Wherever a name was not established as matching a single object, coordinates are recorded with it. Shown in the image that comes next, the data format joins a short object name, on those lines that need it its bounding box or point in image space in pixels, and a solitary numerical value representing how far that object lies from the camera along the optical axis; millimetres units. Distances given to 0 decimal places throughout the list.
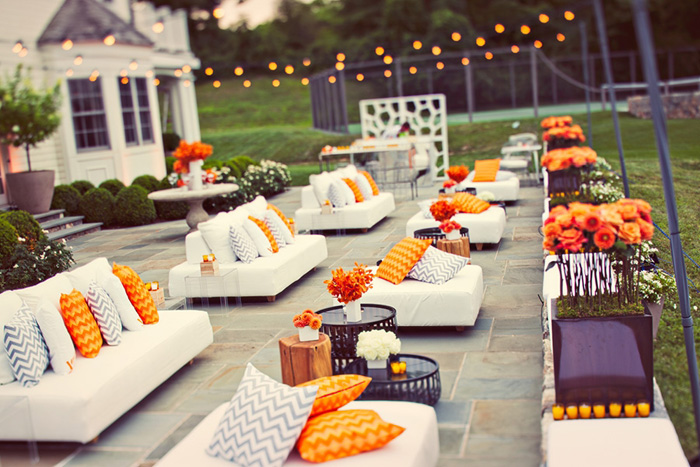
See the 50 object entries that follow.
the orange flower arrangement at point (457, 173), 12594
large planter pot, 15445
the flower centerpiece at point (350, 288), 6395
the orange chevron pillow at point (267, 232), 9438
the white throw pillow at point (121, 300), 6480
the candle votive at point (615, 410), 4762
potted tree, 15242
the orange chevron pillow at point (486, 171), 15445
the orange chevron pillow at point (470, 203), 11426
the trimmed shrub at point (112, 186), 16641
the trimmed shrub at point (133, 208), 15758
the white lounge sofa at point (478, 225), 10977
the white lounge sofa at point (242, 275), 8773
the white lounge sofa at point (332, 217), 12938
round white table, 13203
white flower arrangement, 5512
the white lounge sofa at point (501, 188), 15009
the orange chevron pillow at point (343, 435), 4066
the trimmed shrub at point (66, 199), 15914
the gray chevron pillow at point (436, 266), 7543
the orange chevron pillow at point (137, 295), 6746
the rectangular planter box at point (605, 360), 4883
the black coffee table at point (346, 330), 6383
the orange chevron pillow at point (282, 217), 10156
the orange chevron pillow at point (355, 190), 13617
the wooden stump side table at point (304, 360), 5758
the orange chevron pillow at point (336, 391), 4340
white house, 17469
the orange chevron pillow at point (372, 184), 14454
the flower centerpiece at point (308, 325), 5828
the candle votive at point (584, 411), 4801
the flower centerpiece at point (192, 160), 13125
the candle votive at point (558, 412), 4836
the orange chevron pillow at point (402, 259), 7652
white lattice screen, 20281
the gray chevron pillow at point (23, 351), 5383
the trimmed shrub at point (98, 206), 15891
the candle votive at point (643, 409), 4715
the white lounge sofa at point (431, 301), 7215
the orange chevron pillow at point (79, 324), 5852
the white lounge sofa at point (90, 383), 5234
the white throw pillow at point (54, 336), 5559
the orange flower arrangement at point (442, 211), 9562
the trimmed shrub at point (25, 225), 11133
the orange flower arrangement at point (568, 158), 9883
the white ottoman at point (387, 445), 4086
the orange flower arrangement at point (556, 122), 13539
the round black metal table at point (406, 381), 5324
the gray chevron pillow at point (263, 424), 4047
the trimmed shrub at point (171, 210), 16094
